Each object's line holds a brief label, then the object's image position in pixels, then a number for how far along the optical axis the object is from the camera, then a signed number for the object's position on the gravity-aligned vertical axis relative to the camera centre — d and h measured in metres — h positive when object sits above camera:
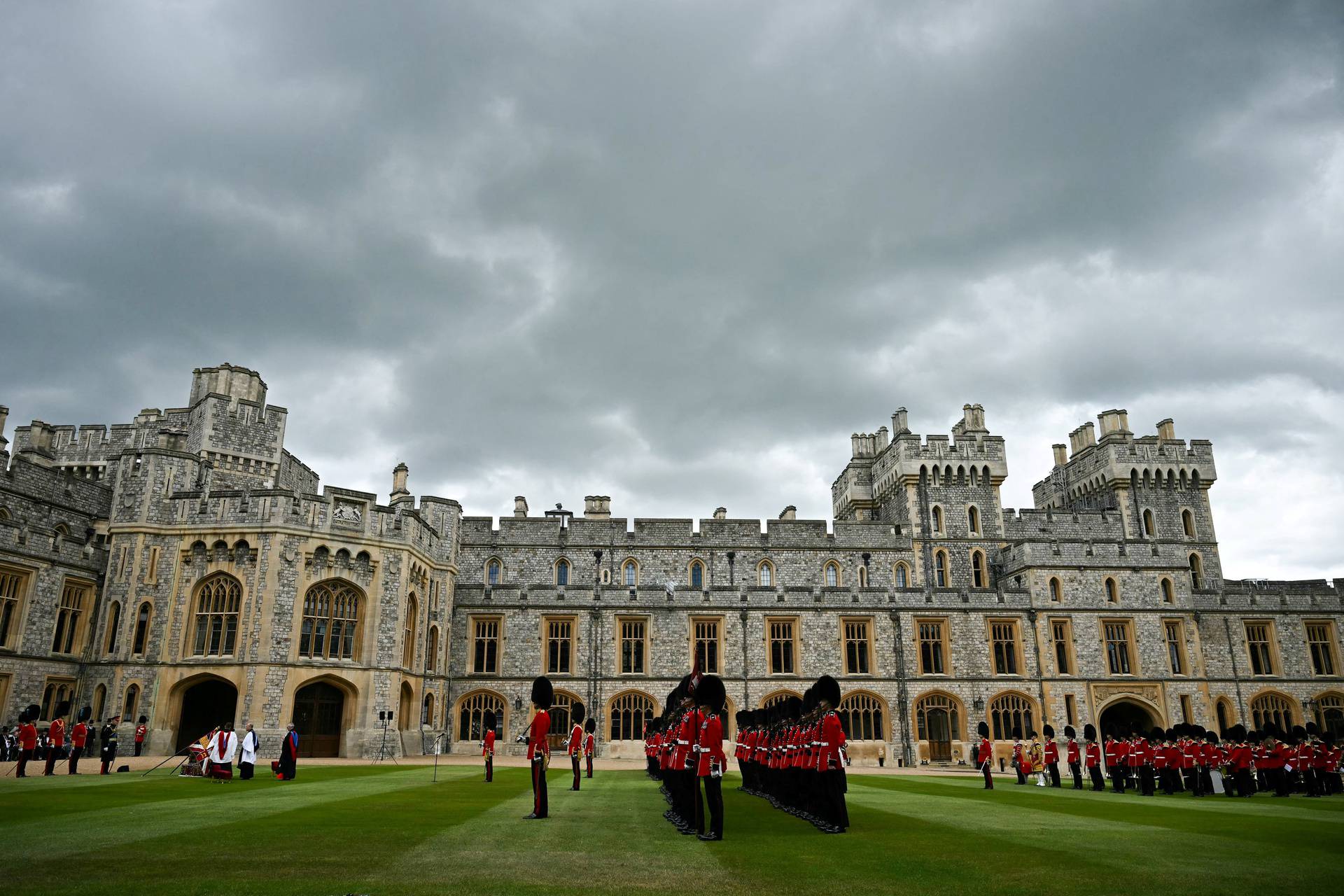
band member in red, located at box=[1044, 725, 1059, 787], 22.00 -1.47
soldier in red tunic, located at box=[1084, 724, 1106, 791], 20.69 -1.45
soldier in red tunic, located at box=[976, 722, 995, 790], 19.67 -1.15
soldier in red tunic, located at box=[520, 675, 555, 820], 11.34 -0.50
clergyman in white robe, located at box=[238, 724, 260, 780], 18.55 -1.00
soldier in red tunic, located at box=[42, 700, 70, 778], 19.44 -0.75
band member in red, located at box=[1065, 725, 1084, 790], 21.05 -1.49
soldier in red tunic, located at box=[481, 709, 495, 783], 19.20 -0.92
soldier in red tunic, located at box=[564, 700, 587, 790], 16.92 -0.77
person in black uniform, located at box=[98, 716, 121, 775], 20.06 -1.06
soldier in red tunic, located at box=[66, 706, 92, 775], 19.69 -0.78
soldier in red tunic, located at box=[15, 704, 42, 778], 18.08 -0.59
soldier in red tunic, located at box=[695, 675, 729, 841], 10.00 -0.39
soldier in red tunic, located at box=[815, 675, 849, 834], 10.54 -0.73
